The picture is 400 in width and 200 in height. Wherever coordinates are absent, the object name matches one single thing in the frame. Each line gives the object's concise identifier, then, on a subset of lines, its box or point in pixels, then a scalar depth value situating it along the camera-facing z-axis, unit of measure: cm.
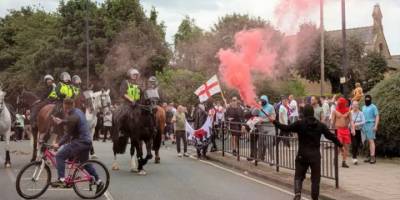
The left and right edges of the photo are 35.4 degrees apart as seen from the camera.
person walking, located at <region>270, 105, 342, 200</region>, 1050
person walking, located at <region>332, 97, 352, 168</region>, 1686
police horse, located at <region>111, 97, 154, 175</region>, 1540
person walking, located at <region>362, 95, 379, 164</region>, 1759
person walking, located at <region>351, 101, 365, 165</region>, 1758
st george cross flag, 2077
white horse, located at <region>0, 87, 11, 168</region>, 1662
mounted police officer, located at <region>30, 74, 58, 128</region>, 1705
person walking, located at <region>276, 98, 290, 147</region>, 2122
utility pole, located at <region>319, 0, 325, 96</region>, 2048
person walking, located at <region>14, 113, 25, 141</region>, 3350
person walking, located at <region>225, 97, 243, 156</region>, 1847
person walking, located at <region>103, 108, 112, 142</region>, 2952
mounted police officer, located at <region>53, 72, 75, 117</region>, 1630
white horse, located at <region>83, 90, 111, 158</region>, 1781
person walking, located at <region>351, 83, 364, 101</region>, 2118
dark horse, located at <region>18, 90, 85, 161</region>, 1650
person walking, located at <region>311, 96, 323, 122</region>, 2084
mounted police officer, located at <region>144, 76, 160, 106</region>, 1555
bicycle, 1112
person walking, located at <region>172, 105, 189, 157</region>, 2119
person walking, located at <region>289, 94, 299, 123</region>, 2496
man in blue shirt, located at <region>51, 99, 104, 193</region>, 1123
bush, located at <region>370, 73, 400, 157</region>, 1830
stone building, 6838
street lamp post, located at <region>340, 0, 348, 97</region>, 2859
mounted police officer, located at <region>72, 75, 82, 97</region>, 1701
